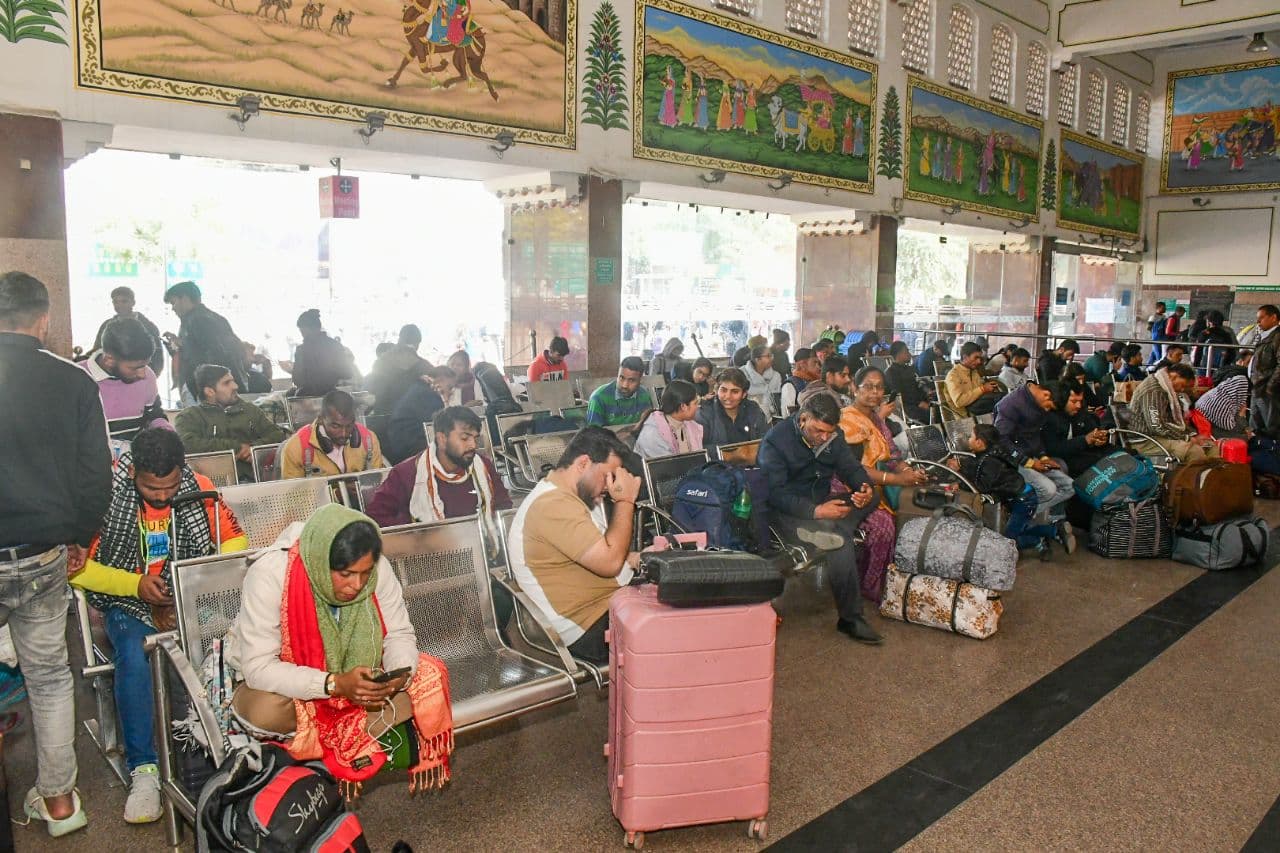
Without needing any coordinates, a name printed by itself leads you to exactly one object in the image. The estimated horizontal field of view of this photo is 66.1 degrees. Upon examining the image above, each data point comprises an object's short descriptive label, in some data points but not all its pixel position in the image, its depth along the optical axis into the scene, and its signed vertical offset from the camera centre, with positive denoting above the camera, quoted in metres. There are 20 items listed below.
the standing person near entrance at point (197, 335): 8.12 -0.14
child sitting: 7.08 -1.15
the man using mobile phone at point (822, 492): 5.50 -0.96
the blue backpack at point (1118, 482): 7.43 -1.16
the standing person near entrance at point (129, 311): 8.68 +0.05
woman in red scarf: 3.01 -1.07
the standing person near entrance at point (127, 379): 5.00 -0.37
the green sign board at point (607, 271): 12.55 +0.66
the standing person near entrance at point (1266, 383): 10.28 -0.55
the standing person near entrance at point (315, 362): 8.11 -0.35
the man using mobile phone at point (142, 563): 3.56 -0.91
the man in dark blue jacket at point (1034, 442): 7.41 -0.89
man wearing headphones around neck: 5.36 -0.69
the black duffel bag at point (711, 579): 3.20 -0.83
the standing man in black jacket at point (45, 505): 3.24 -0.63
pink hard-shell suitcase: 3.25 -1.30
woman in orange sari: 6.06 -0.90
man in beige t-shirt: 3.89 -0.87
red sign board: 10.68 +1.32
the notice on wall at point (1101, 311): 26.31 +0.47
